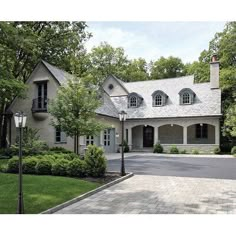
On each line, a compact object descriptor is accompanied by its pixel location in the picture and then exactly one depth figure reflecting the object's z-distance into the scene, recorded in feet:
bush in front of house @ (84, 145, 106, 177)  37.96
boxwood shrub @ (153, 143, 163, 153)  85.67
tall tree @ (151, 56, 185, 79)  154.51
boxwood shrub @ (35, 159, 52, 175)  40.11
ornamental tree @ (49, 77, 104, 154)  48.16
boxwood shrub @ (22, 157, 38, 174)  40.98
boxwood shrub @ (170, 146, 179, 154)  83.46
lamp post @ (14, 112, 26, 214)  21.81
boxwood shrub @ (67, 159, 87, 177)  38.11
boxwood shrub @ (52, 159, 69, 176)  38.99
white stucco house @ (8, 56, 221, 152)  71.72
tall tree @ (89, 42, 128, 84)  135.64
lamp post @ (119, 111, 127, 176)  41.86
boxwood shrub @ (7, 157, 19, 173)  41.57
